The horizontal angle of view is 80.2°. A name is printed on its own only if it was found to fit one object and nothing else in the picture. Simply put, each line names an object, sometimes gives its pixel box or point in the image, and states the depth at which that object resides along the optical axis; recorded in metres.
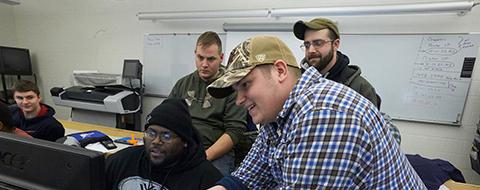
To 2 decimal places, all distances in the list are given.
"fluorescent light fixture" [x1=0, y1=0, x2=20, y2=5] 3.99
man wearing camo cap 0.50
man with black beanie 1.27
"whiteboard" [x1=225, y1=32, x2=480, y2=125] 2.57
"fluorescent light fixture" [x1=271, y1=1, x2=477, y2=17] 2.39
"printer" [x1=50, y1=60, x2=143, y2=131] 3.23
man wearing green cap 1.67
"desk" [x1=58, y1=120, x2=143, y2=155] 2.37
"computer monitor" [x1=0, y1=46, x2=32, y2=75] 4.05
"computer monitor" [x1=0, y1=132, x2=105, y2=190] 0.42
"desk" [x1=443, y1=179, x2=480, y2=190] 1.61
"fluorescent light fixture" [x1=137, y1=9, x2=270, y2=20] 3.14
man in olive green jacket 1.56
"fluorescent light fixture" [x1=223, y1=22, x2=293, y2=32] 3.07
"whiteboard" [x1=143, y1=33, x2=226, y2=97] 3.64
